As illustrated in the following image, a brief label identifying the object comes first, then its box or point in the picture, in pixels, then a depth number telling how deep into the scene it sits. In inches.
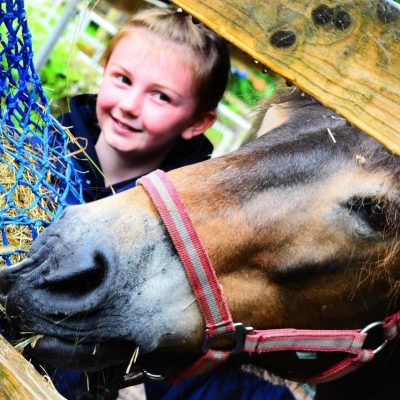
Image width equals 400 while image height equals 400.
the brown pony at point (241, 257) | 45.5
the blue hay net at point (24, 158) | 47.9
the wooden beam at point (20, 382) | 41.6
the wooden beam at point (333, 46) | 40.4
